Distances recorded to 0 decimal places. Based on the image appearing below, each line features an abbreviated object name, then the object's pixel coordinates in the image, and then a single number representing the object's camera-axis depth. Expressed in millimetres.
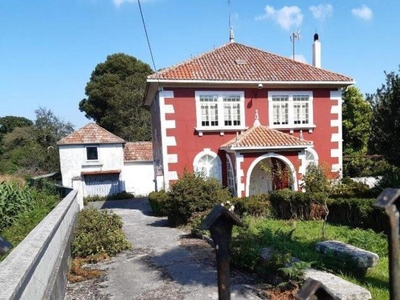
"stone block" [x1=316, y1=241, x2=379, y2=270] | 5152
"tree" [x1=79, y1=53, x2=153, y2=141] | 38188
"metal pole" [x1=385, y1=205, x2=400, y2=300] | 1625
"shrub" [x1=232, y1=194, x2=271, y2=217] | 11383
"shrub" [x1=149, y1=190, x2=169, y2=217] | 12961
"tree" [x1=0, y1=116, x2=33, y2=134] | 56031
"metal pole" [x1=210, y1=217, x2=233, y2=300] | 1759
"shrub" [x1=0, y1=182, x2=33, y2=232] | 8245
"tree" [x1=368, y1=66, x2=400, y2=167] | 11375
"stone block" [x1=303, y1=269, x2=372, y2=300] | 3965
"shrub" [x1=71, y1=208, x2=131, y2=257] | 7680
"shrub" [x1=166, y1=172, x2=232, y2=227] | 10773
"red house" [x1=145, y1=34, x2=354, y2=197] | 13734
